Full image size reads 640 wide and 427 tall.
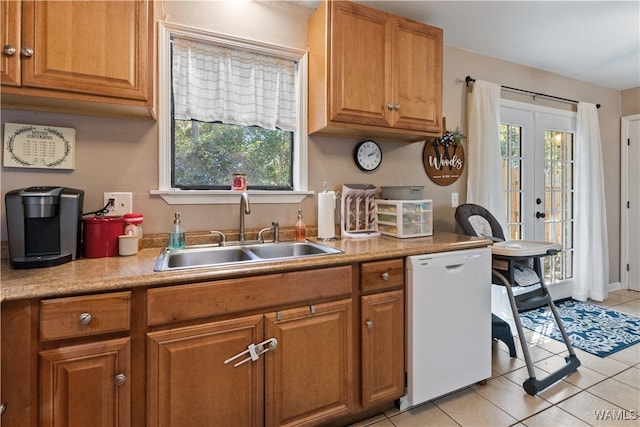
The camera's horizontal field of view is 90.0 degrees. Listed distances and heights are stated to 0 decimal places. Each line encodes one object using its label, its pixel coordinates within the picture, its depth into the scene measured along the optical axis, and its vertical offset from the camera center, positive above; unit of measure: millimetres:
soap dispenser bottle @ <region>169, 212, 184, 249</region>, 1692 -119
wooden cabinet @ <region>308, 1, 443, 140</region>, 1870 +886
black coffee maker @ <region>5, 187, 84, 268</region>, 1280 -42
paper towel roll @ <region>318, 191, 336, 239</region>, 2006 +9
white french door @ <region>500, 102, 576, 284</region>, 3102 +399
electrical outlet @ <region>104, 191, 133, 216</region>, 1664 +66
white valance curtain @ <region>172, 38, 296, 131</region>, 1884 +808
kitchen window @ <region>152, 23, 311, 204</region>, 1845 +609
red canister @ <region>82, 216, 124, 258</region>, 1488 -97
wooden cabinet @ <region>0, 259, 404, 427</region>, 1063 -542
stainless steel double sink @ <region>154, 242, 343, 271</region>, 1618 -201
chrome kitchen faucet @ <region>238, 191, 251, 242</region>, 1748 +40
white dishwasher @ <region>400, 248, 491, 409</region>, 1684 -590
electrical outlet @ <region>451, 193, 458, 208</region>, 2740 +131
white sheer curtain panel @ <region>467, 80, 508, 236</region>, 2744 +569
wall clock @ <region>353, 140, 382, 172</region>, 2299 +440
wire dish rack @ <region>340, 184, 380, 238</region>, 2143 +31
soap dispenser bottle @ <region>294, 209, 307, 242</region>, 2020 -99
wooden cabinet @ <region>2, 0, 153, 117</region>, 1268 +696
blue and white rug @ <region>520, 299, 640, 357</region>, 2500 -984
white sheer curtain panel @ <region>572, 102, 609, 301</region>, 3422 +77
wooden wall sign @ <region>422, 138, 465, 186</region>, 2609 +465
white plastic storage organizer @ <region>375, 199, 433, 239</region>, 2035 -18
